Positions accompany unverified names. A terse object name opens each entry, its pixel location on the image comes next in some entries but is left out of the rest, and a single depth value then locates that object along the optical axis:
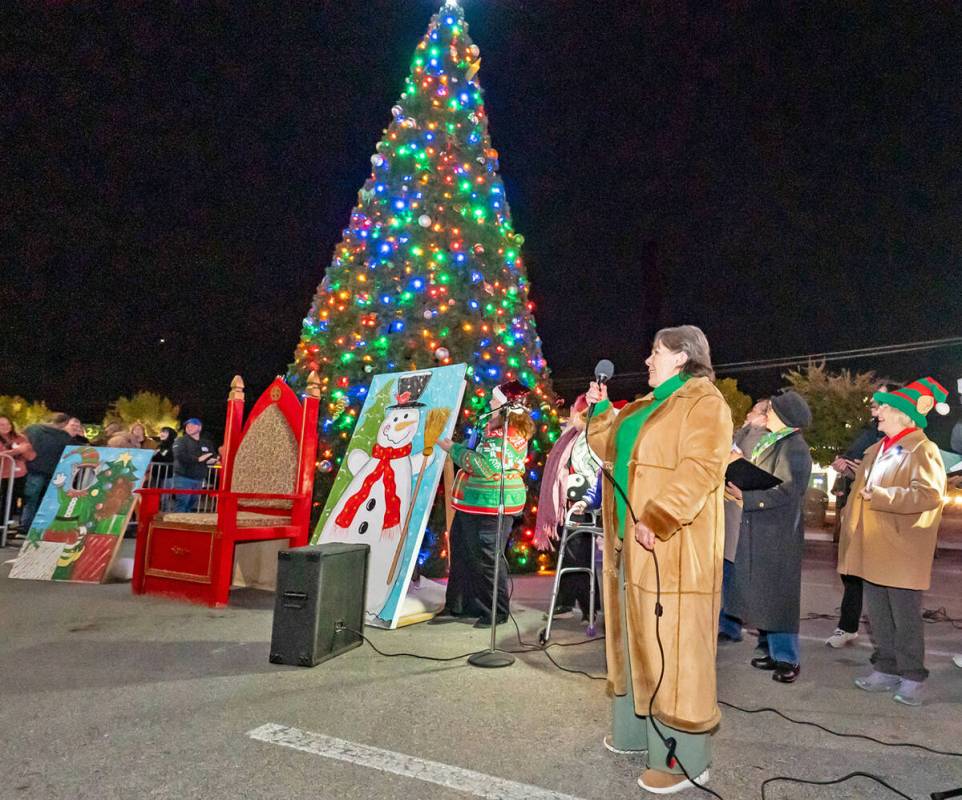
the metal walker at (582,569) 4.68
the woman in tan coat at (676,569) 2.50
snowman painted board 5.39
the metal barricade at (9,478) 8.76
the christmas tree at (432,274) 7.55
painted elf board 6.59
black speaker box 3.95
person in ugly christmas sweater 5.16
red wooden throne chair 5.65
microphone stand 4.12
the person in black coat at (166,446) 10.98
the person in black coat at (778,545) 4.16
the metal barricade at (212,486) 10.74
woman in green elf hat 3.85
